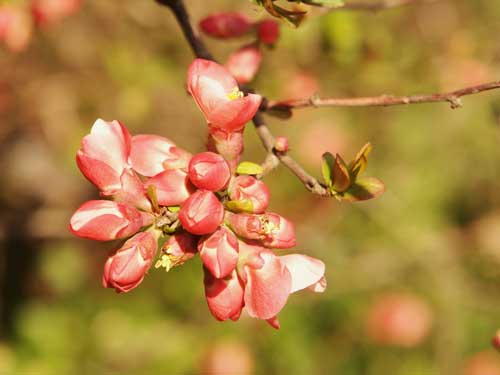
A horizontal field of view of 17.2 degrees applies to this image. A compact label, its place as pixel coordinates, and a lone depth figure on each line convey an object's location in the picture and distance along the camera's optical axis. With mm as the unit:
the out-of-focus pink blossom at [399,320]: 770
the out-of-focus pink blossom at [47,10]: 559
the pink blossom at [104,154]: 419
